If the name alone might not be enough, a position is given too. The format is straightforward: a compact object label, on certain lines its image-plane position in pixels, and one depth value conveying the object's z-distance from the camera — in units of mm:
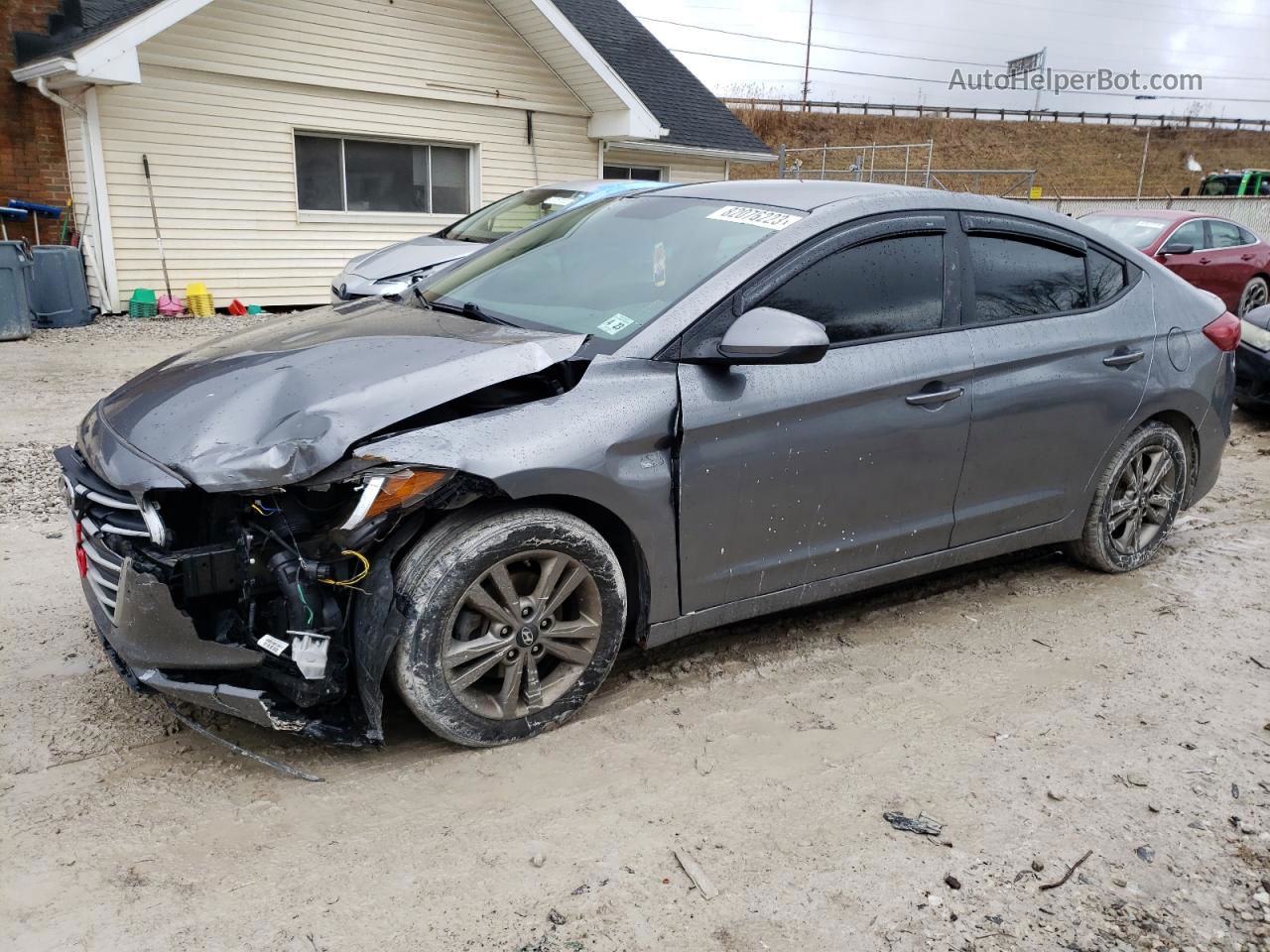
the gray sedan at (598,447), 2729
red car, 12086
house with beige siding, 11508
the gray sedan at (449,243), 8727
